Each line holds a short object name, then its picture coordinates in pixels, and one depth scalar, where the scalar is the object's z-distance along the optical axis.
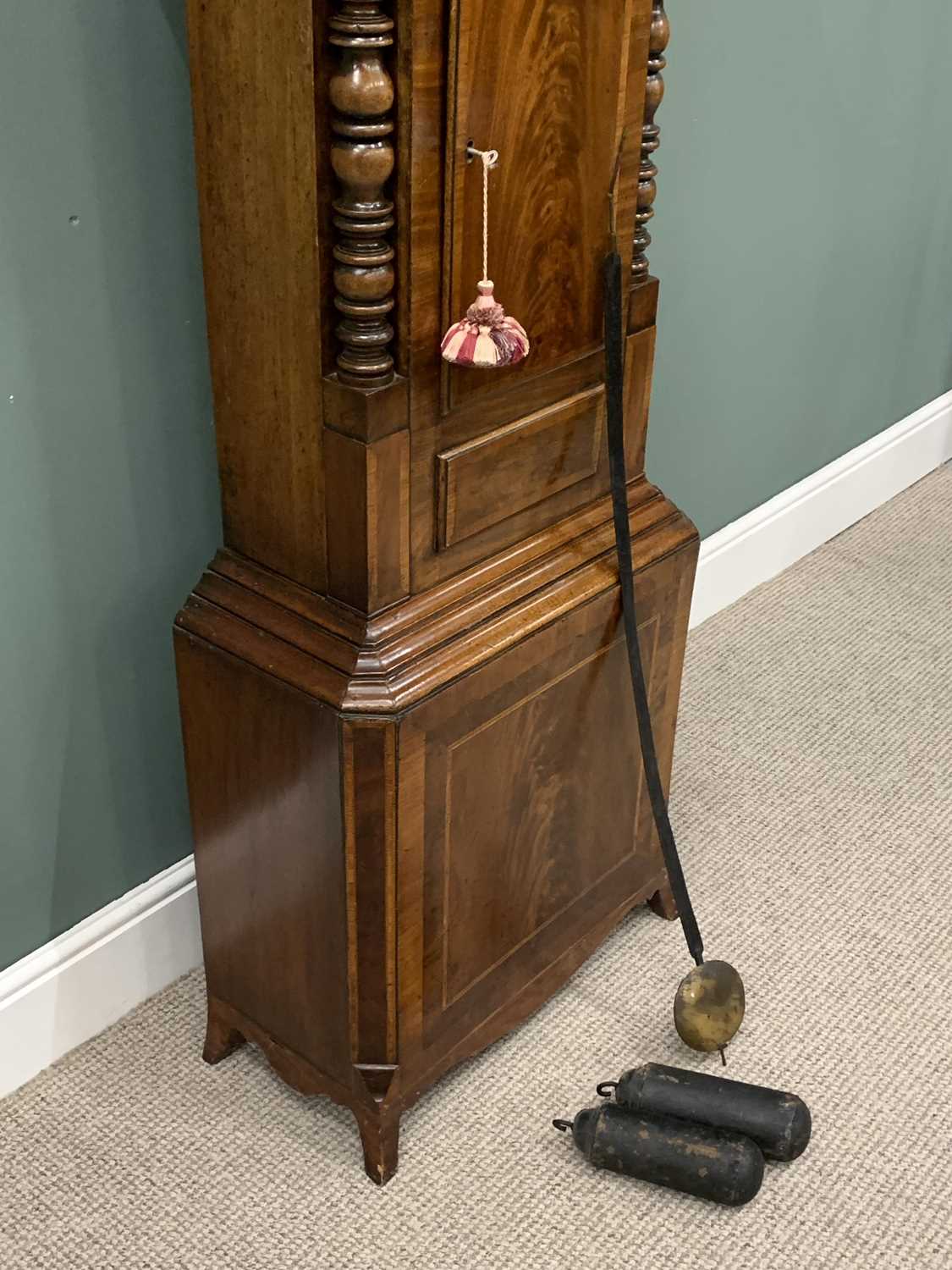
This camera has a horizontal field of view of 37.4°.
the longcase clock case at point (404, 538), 1.08
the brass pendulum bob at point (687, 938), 1.40
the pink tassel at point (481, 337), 1.12
